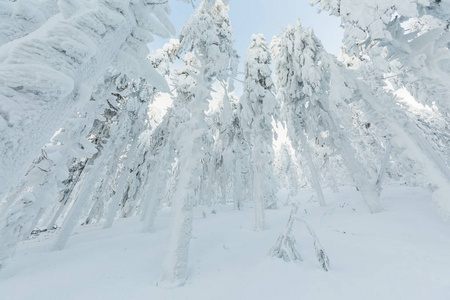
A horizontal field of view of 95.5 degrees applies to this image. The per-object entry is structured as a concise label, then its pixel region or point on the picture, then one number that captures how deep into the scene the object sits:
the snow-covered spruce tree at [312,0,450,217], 5.14
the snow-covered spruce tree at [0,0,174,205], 1.13
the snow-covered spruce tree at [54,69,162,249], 7.29
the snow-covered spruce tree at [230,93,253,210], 16.02
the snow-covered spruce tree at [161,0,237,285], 4.39
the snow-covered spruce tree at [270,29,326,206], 12.10
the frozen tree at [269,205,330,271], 4.59
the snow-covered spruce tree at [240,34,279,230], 9.32
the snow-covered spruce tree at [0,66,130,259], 4.48
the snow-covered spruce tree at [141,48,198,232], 9.51
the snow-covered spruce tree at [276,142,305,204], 44.00
